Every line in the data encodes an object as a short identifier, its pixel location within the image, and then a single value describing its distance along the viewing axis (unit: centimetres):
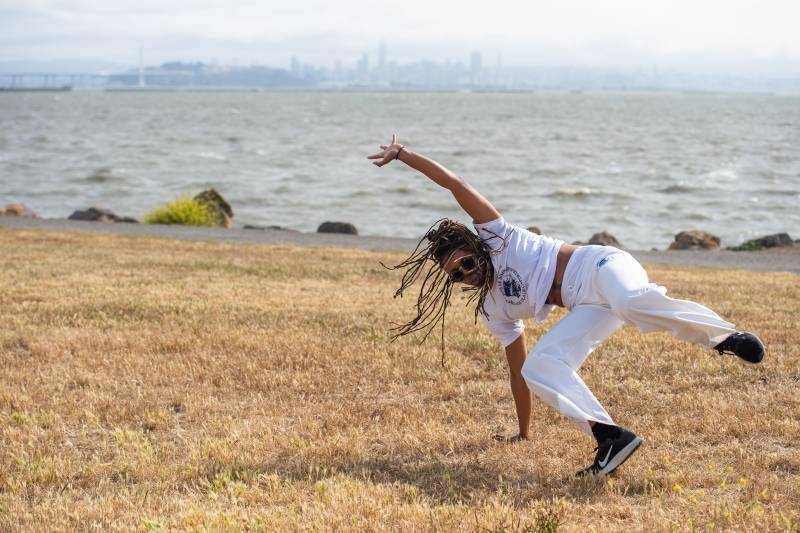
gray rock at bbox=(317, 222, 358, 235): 2231
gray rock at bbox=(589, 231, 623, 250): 1985
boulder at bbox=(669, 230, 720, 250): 2005
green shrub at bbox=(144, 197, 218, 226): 2280
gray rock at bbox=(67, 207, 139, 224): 2355
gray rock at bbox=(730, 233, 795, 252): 1944
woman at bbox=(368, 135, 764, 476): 485
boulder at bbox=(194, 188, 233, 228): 2373
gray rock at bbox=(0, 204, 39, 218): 2372
